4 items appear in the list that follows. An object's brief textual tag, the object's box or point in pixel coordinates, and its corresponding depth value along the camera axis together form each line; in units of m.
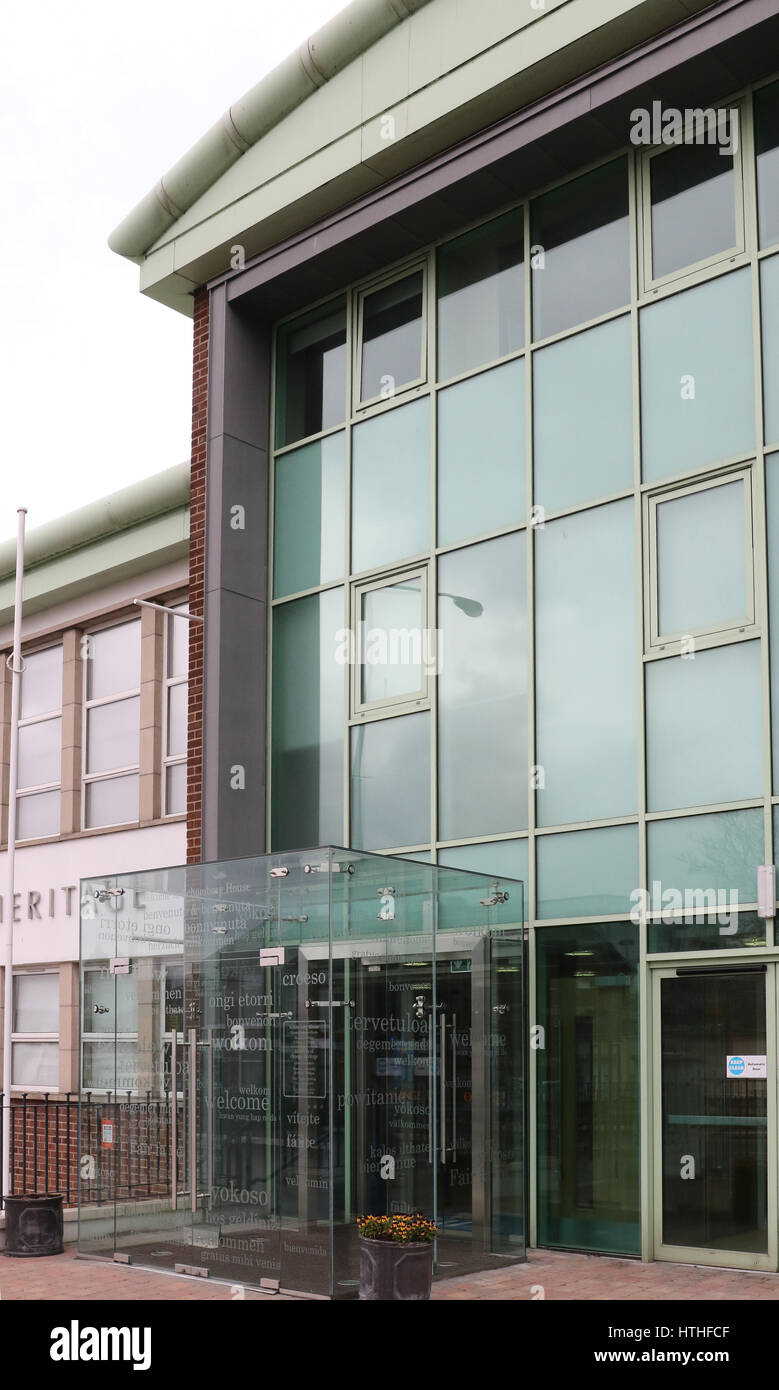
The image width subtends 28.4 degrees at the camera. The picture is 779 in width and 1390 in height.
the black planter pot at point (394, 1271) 9.26
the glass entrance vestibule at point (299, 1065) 10.04
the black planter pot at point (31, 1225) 11.66
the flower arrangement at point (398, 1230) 9.33
